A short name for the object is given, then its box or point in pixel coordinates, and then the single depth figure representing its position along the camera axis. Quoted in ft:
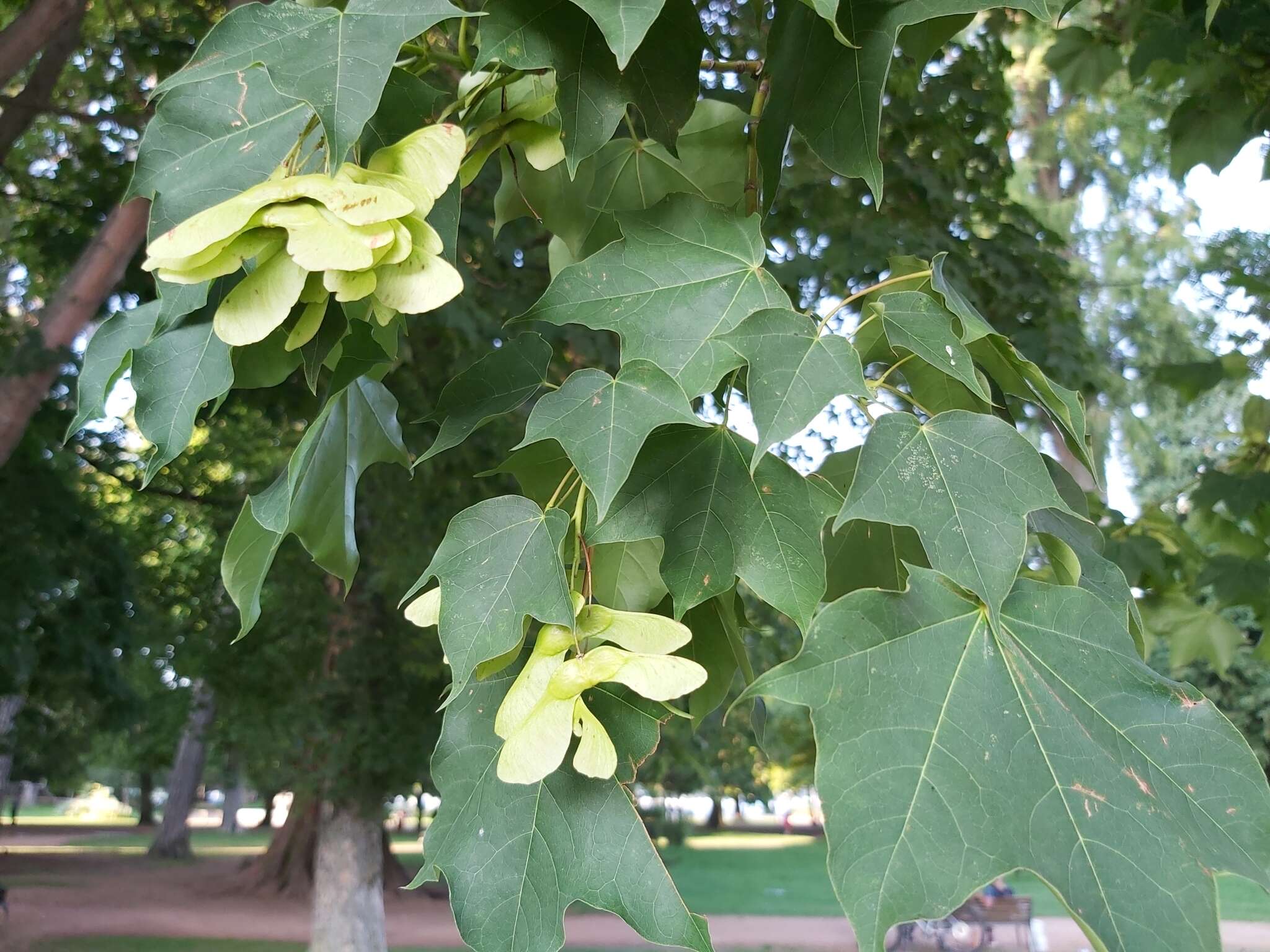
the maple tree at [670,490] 2.14
